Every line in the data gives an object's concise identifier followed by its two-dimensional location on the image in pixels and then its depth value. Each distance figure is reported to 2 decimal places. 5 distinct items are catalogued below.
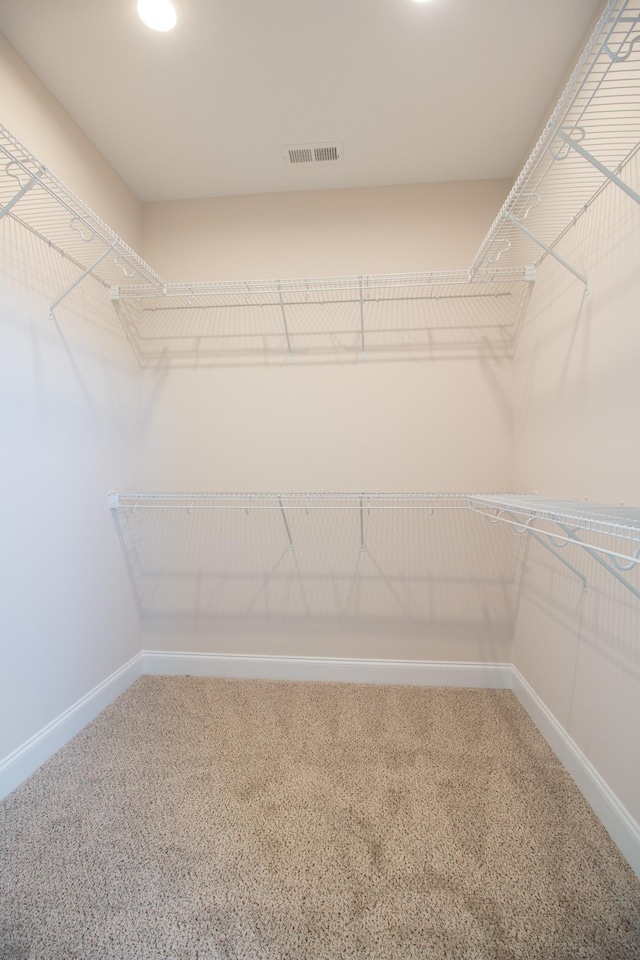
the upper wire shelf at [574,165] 1.10
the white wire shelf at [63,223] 1.35
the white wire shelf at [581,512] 0.92
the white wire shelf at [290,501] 2.17
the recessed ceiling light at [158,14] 1.38
